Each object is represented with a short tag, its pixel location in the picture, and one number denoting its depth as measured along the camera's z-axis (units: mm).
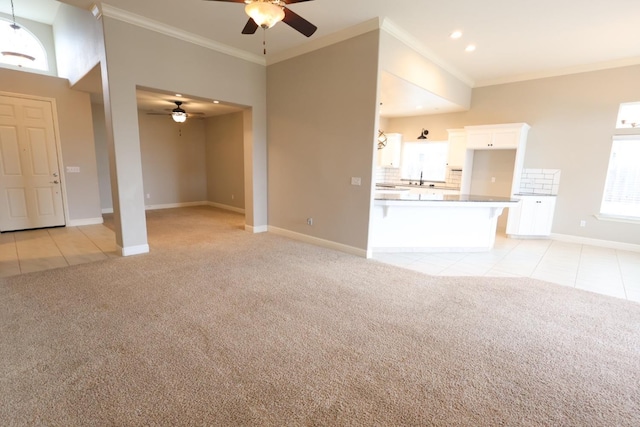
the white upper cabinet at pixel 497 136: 5625
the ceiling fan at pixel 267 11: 2352
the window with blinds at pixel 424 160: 7372
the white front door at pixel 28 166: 5133
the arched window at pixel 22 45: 5395
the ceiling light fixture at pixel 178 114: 6484
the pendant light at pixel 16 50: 4672
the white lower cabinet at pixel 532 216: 5578
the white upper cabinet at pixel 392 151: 7633
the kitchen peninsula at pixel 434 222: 4324
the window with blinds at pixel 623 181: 5027
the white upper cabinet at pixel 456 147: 6426
